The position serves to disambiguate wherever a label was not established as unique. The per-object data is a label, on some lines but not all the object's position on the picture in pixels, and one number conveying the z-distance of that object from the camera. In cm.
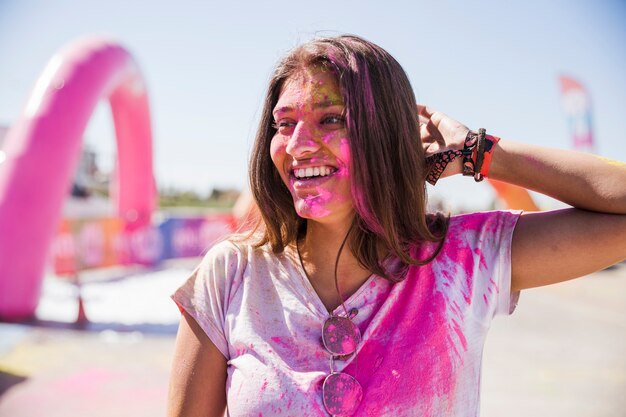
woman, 120
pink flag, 1318
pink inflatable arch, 567
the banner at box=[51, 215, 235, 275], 898
